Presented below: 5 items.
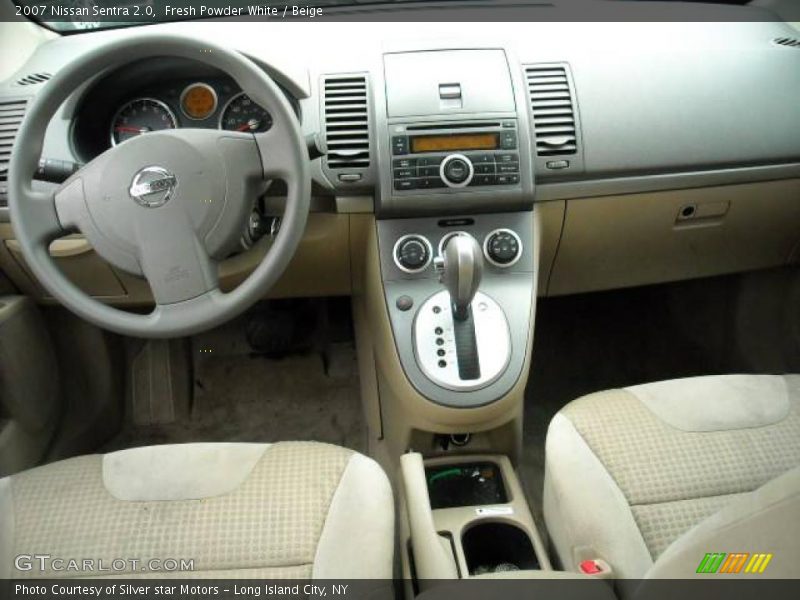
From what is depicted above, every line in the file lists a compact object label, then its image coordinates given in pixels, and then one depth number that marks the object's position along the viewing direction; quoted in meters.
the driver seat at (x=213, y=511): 0.90
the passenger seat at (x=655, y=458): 0.94
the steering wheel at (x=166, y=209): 1.00
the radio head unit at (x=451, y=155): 1.27
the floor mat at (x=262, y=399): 1.84
